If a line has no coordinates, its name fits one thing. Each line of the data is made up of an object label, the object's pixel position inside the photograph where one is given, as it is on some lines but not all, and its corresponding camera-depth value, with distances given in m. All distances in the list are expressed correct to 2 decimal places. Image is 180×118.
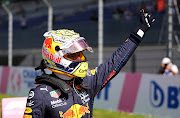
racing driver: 5.94
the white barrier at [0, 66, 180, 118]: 17.56
